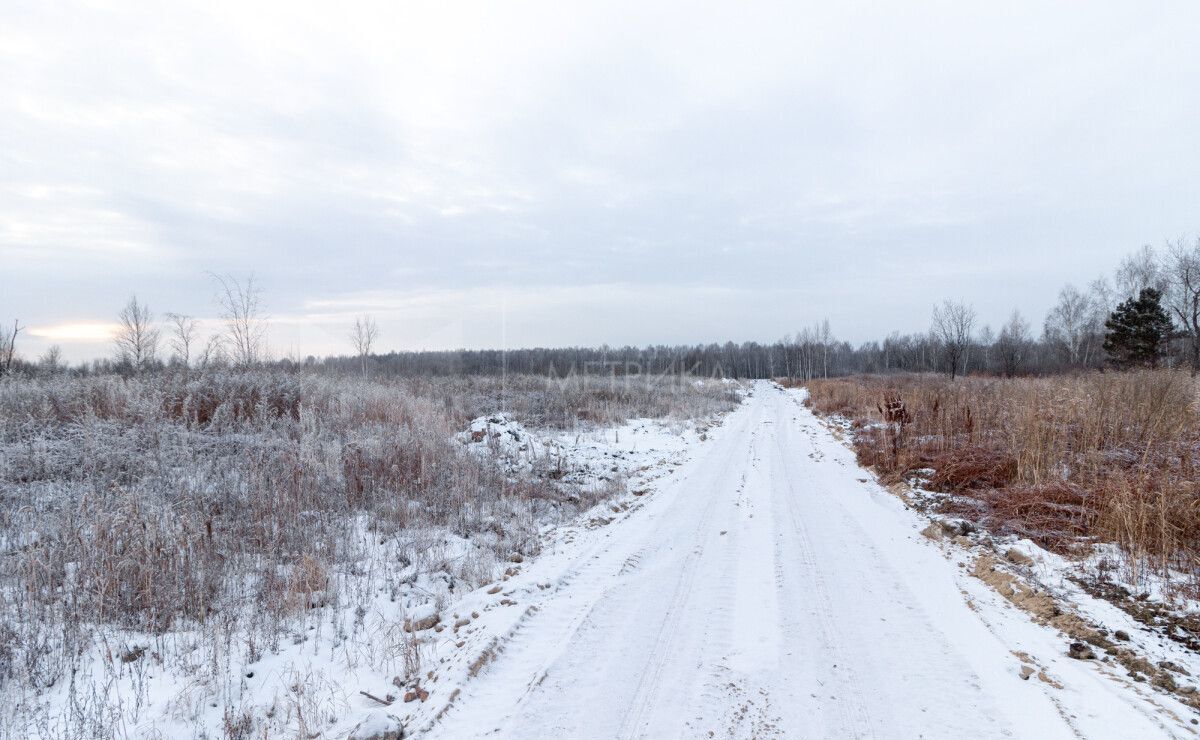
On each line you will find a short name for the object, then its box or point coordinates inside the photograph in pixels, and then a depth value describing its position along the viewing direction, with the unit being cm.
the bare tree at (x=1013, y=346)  5592
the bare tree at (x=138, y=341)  2827
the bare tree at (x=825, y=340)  8205
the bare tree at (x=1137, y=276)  5056
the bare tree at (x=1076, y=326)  5916
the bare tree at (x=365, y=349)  3944
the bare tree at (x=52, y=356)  3098
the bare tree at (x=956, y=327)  4253
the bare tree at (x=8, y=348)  3416
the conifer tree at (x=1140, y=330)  3700
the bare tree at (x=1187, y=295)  4041
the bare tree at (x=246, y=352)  1661
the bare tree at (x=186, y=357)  1500
